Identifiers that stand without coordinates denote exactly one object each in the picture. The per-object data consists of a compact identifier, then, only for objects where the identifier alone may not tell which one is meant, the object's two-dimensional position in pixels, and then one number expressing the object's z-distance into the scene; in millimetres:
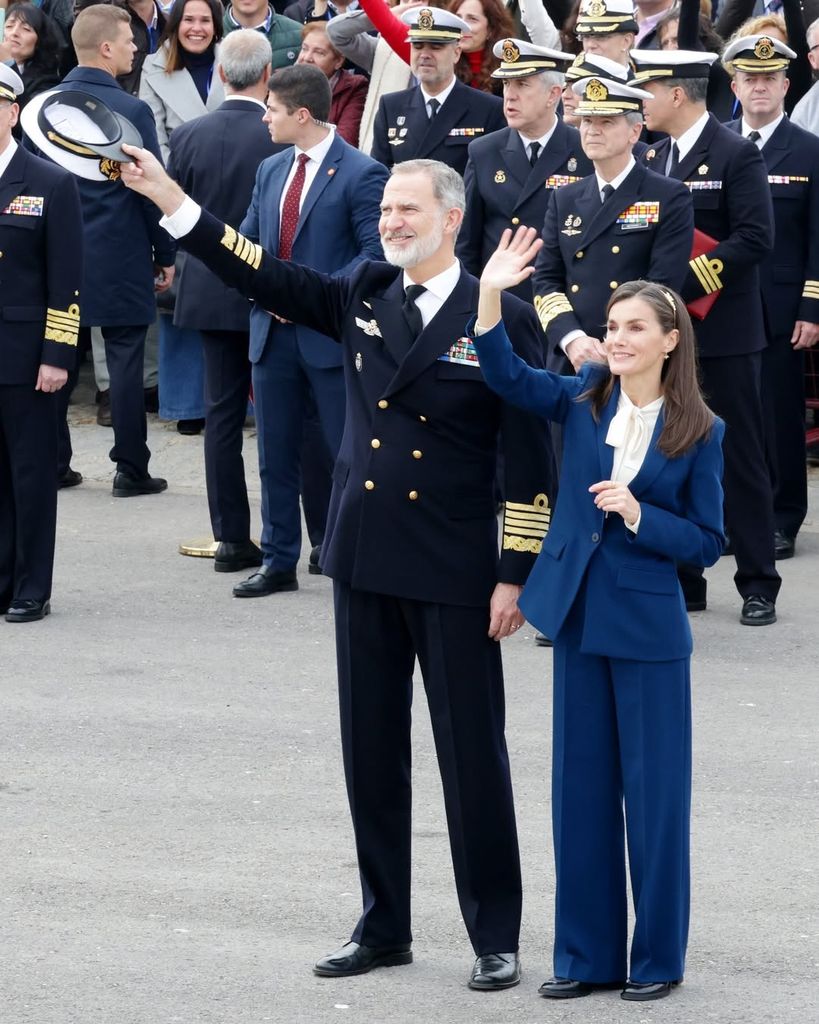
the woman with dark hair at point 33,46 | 23609
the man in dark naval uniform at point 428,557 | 9820
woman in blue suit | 9508
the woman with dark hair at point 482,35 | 20750
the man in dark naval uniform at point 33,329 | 16641
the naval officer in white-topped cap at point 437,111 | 19234
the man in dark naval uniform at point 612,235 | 15312
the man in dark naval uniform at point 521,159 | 16828
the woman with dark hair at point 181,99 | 22531
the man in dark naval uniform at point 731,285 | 16297
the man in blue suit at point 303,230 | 16891
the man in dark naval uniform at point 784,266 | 17937
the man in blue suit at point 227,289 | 18156
